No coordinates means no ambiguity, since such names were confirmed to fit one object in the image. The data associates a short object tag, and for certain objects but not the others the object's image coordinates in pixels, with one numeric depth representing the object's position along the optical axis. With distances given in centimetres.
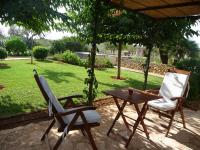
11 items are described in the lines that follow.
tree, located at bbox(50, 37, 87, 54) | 1660
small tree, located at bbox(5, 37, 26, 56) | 1436
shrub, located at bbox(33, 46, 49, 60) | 1282
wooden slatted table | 293
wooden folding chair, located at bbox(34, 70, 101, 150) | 241
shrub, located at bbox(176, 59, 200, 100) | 548
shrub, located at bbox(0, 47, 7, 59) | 1095
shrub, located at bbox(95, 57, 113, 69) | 1174
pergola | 349
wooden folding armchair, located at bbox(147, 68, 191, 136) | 349
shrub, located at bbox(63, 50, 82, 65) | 1257
